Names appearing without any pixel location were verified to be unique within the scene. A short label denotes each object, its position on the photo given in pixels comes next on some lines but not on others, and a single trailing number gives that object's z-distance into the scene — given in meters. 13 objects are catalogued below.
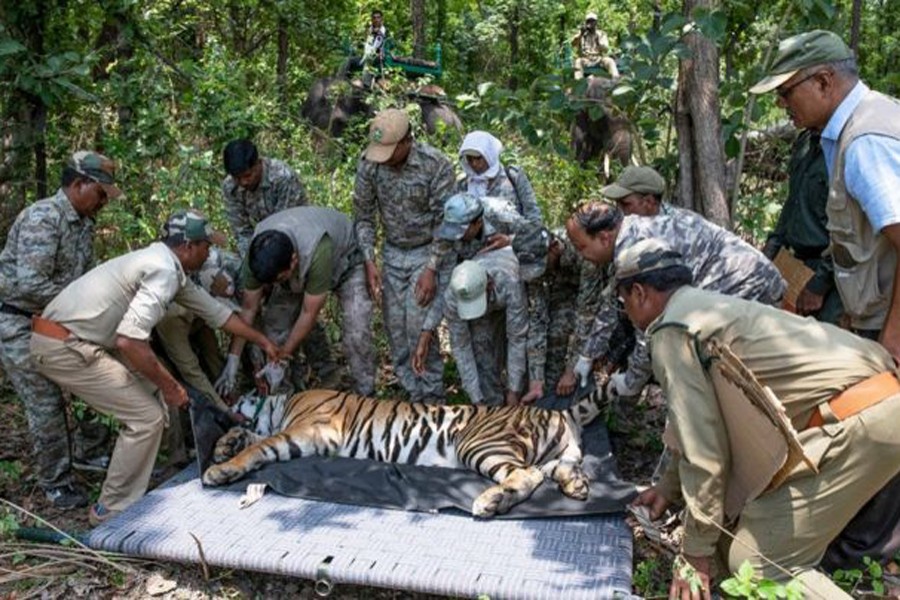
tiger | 4.83
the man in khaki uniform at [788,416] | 3.01
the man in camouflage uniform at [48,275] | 4.80
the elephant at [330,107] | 11.85
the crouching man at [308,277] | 5.01
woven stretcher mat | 3.68
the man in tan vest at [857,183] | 3.28
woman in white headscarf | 5.84
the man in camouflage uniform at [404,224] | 5.51
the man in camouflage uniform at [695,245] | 4.42
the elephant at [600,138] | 9.77
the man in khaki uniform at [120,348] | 4.52
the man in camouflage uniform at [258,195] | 5.72
